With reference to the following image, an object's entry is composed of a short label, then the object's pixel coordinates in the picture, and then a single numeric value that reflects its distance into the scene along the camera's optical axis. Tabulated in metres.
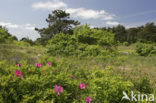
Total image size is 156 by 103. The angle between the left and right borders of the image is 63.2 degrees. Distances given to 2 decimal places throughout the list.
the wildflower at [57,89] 2.05
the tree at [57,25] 28.23
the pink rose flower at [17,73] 2.18
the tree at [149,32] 38.66
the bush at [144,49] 14.99
